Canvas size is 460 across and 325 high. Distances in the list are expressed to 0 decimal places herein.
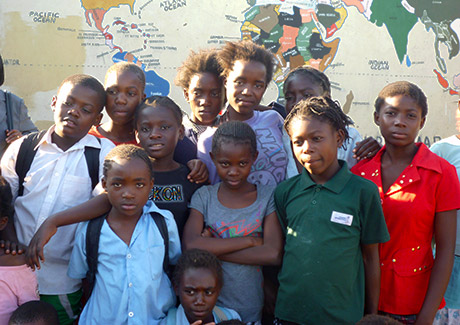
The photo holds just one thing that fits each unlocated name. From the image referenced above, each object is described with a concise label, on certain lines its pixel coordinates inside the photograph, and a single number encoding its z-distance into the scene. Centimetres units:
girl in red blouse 204
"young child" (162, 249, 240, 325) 205
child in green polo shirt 192
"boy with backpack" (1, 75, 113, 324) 223
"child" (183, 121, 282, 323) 214
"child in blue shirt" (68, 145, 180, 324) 200
